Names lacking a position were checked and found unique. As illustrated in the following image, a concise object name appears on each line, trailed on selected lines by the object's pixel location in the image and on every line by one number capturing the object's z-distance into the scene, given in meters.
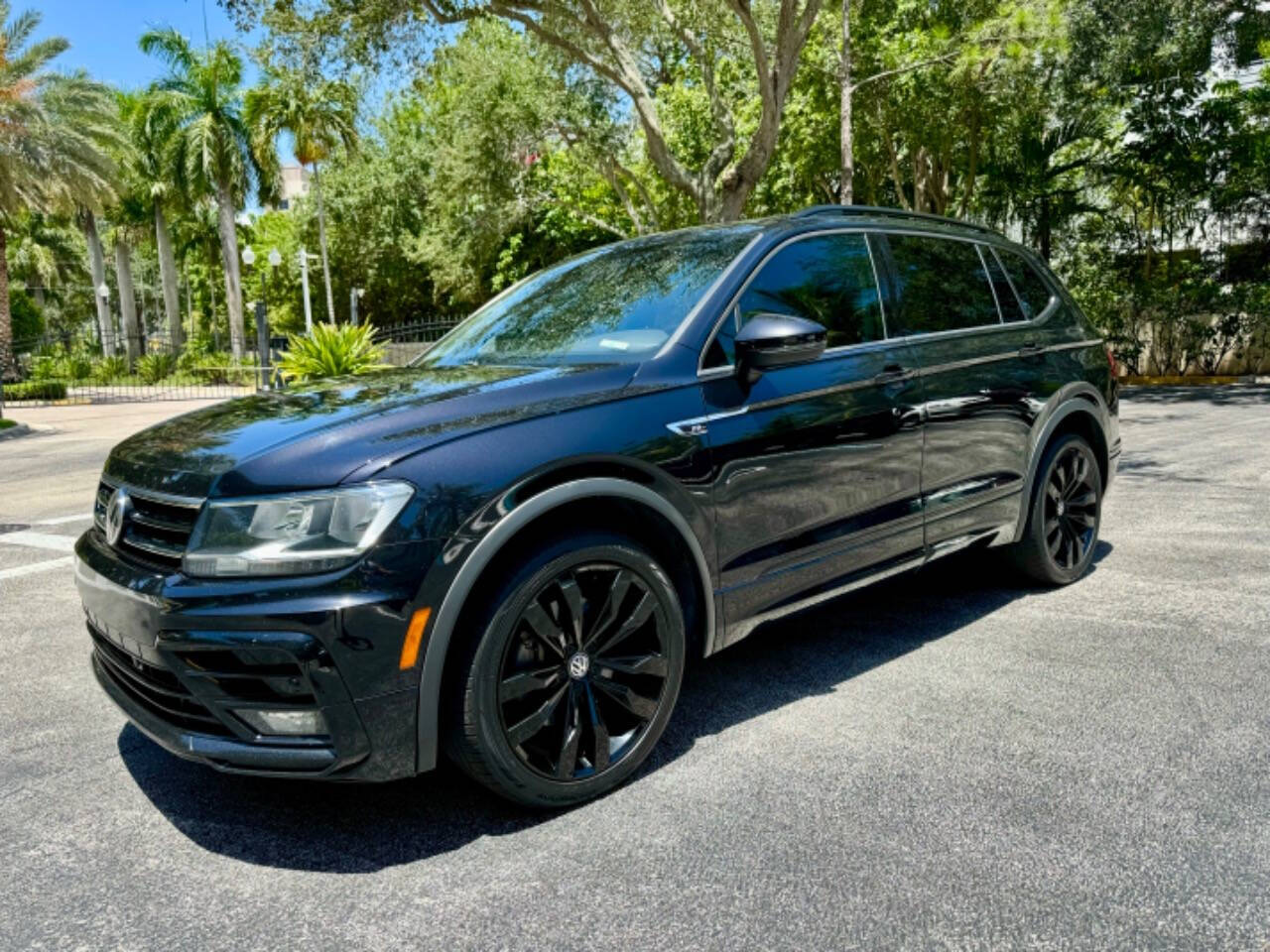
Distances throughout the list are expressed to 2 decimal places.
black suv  2.58
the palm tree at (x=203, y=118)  34.72
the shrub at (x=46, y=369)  30.66
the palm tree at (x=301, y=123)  34.00
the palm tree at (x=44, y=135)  26.23
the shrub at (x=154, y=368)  32.81
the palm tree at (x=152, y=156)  36.00
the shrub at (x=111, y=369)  32.69
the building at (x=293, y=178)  105.66
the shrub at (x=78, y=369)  32.31
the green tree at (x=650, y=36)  14.74
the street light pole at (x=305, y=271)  36.94
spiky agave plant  14.06
